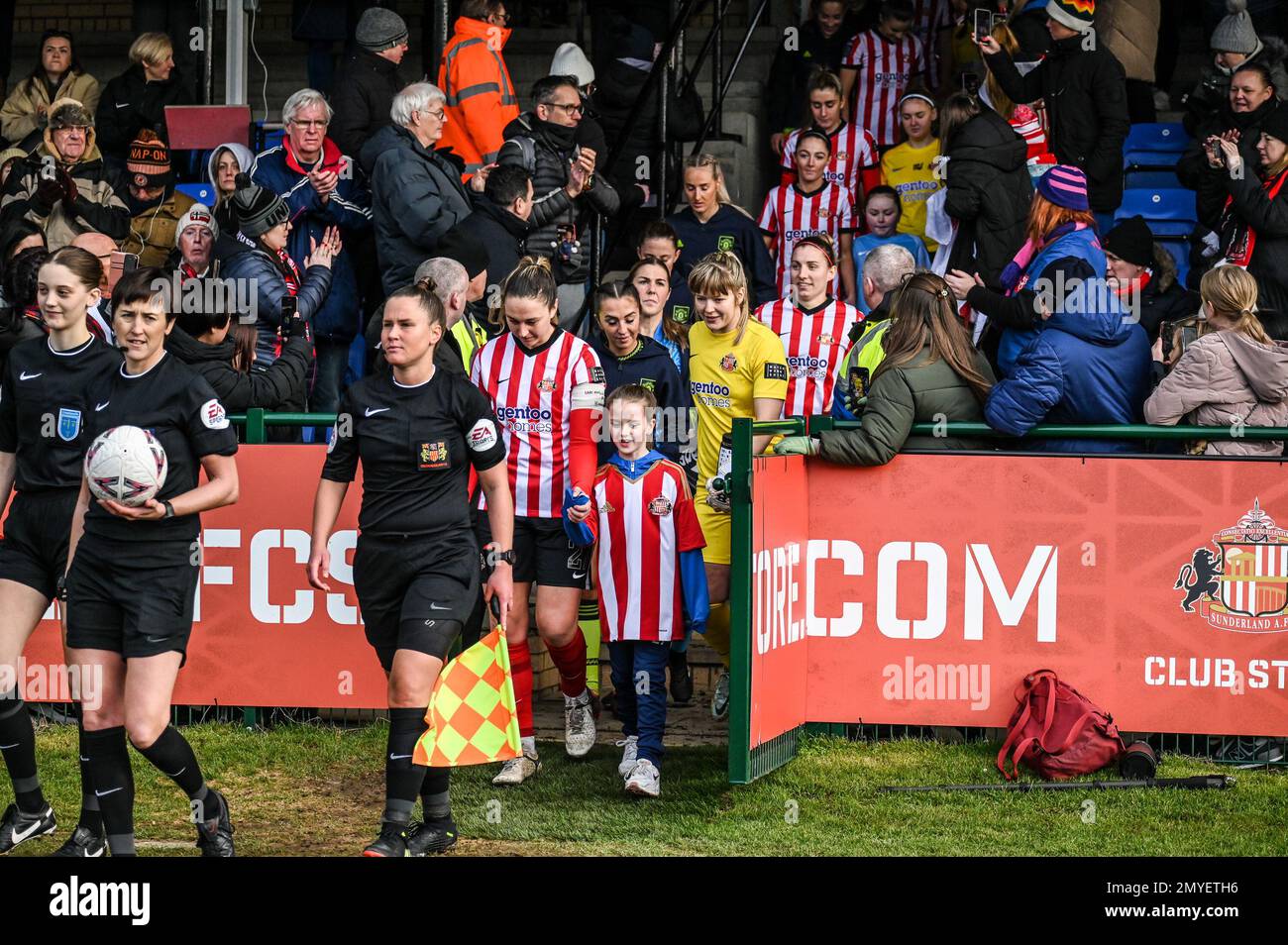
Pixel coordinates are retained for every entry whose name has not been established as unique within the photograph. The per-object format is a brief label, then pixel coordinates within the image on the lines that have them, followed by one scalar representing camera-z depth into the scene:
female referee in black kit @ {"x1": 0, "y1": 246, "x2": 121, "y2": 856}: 13.41
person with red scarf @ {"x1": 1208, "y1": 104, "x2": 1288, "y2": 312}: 20.28
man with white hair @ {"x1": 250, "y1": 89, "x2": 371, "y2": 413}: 20.06
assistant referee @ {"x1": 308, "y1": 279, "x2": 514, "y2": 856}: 12.85
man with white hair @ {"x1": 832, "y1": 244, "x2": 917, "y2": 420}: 16.78
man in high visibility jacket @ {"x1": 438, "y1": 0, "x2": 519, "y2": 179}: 21.28
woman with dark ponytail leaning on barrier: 15.77
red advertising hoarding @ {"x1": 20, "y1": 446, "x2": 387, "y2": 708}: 17.06
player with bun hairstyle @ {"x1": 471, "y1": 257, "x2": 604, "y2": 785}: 15.60
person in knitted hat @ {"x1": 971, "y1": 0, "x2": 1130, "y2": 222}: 22.75
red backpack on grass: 15.12
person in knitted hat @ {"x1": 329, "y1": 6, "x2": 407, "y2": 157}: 21.27
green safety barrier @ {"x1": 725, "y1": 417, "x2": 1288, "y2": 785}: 14.23
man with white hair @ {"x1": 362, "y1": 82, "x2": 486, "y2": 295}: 18.59
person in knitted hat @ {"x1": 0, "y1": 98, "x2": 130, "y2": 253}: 21.41
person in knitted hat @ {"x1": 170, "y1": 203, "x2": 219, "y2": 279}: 19.25
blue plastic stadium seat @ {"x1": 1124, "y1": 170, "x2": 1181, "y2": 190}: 25.80
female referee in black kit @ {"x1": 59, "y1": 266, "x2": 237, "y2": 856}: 12.48
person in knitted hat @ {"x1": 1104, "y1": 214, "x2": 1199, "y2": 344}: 18.56
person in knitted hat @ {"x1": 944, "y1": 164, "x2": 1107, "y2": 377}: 16.20
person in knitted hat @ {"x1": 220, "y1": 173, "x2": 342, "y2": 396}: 18.69
